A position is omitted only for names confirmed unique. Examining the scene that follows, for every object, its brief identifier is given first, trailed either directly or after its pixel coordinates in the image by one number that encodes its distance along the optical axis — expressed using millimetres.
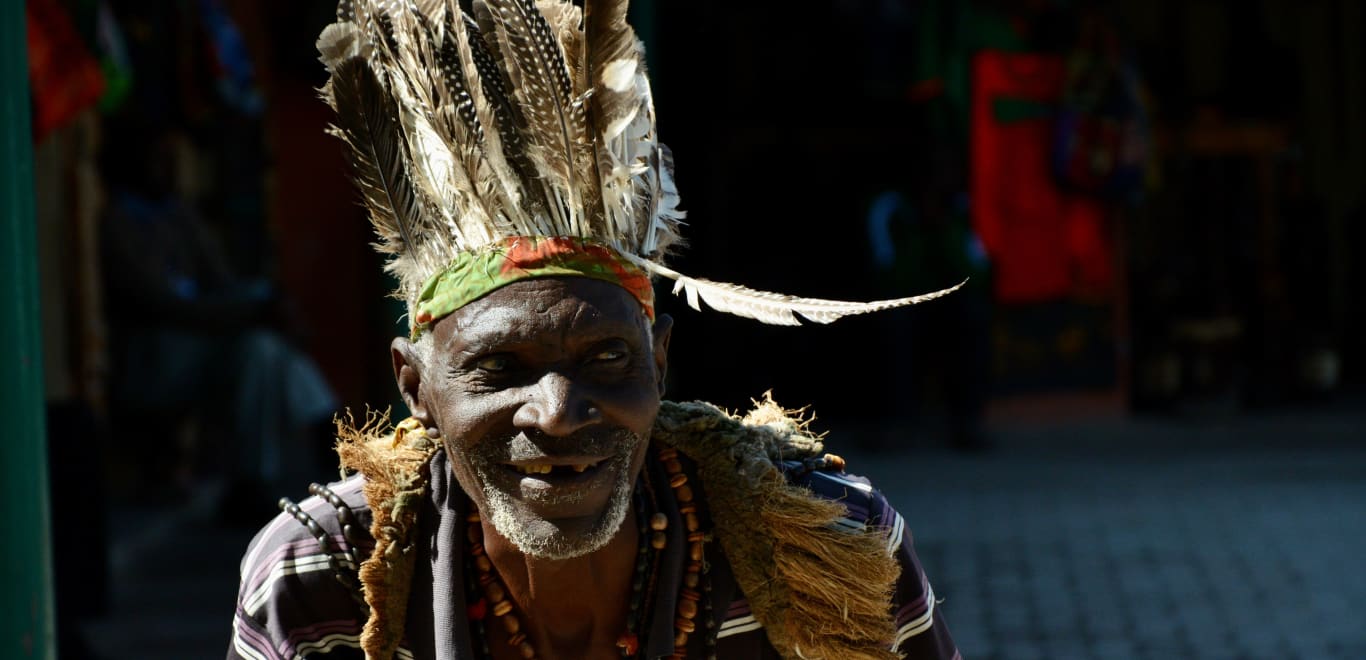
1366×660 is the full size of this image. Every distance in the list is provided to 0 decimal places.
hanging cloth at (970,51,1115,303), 19672
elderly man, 4543
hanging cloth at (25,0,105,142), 9906
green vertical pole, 5367
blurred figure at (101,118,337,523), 13539
